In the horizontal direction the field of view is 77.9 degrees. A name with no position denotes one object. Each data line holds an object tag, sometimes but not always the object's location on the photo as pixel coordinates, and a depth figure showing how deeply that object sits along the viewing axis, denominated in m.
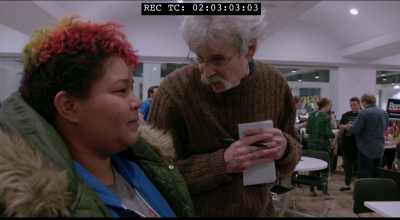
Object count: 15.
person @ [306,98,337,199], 4.43
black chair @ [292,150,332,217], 3.30
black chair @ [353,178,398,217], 2.23
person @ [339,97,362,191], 4.67
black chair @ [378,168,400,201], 2.47
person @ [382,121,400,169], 5.05
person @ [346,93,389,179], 4.05
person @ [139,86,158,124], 4.01
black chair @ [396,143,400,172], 4.50
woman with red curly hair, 0.49
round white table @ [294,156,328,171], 2.98
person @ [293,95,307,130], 5.35
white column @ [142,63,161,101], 6.62
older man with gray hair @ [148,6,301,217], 0.96
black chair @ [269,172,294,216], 3.04
